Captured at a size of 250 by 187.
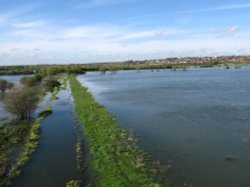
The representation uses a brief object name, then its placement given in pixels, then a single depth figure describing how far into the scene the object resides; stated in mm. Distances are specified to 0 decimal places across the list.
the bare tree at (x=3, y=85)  43498
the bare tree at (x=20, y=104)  22572
